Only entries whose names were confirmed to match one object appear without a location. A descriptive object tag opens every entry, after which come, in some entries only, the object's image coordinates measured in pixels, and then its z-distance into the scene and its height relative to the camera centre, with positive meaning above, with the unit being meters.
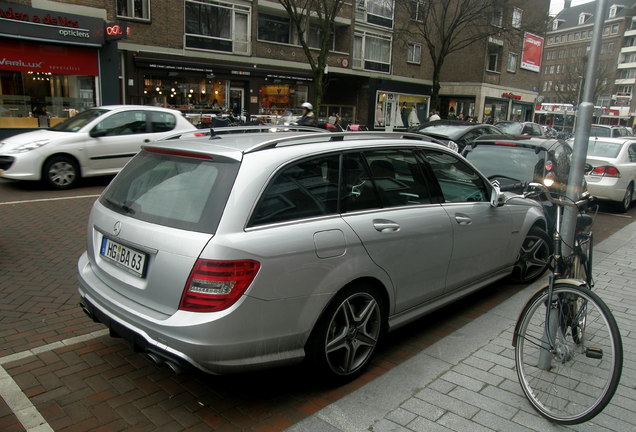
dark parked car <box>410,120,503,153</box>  11.34 -0.32
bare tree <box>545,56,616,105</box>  55.94 +4.76
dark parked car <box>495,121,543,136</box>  17.78 -0.28
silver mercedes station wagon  2.74 -0.87
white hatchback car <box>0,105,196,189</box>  9.55 -0.91
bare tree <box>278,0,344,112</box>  18.96 +3.08
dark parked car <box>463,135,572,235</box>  6.86 -0.56
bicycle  2.76 -1.34
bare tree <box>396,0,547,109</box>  24.17 +5.19
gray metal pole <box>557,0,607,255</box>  3.28 -0.07
